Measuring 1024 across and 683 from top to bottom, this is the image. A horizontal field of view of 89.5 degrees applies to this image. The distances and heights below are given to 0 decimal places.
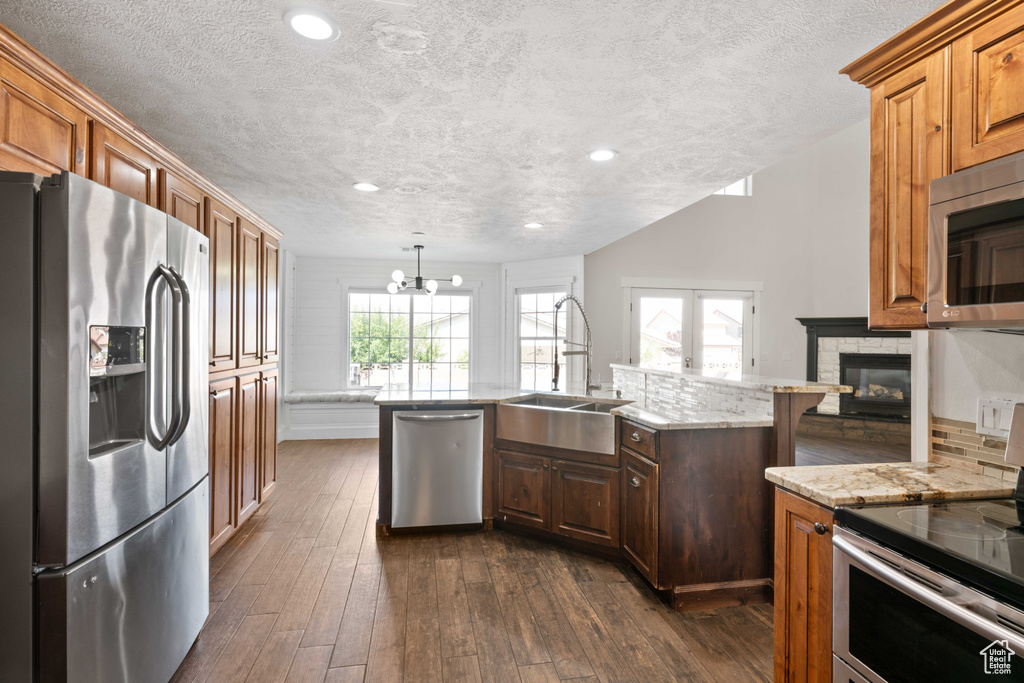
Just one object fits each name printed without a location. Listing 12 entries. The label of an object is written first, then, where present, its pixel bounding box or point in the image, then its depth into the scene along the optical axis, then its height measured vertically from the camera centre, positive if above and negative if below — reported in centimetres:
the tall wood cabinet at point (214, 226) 155 +58
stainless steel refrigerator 137 -29
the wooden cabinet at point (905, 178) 147 +48
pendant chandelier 546 +59
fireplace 666 -59
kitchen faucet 390 -34
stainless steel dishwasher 337 -86
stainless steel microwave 124 +24
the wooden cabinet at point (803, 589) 148 -76
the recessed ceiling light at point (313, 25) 165 +103
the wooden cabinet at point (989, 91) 128 +64
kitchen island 251 -75
